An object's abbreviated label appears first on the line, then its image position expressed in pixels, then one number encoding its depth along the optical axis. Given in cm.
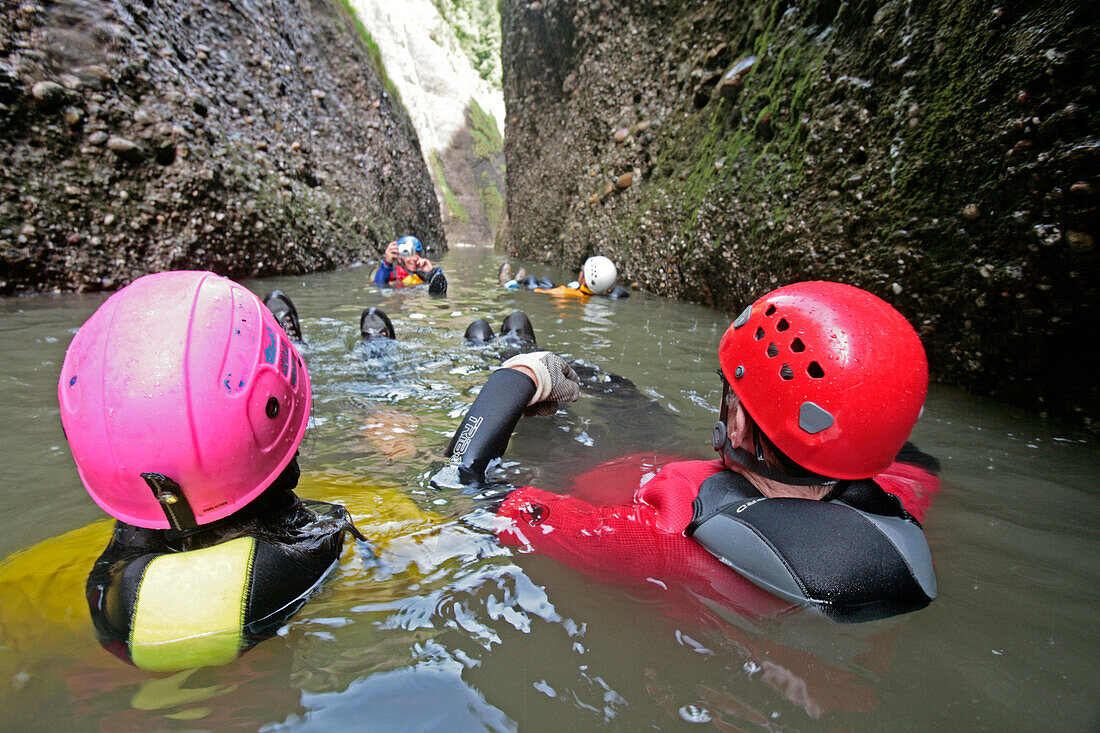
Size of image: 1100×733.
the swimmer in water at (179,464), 119
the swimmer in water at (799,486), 136
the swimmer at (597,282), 812
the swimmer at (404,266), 881
